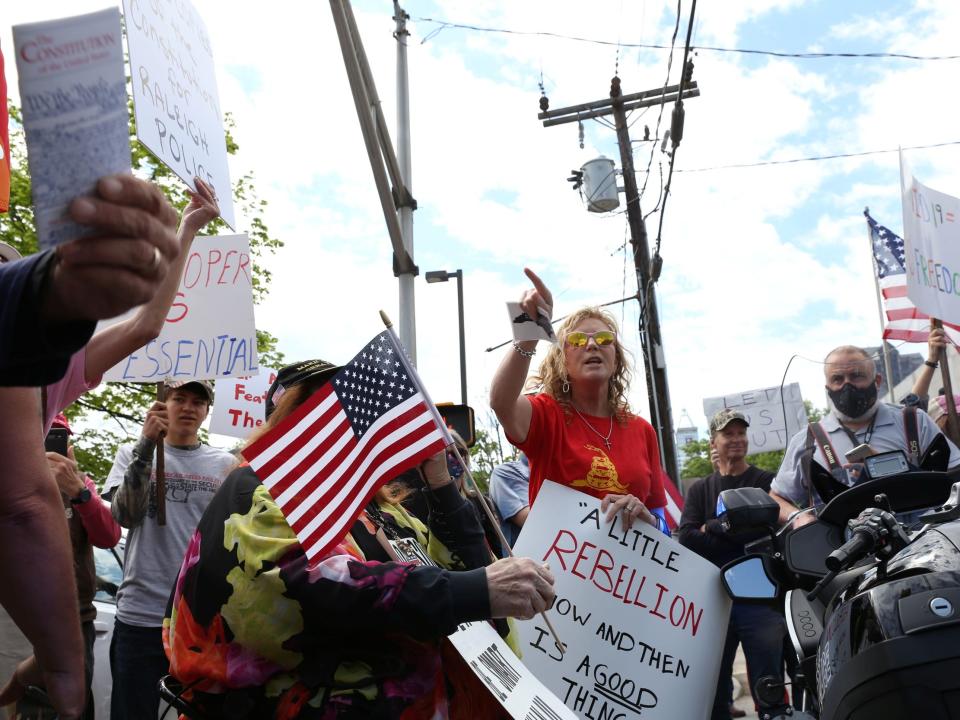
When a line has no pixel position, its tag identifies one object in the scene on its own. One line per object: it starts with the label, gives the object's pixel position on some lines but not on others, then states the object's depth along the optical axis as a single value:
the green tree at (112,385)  15.34
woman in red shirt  3.34
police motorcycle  1.64
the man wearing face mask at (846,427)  4.52
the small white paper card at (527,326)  3.07
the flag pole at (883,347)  7.74
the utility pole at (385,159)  6.61
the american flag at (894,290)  7.53
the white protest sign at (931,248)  5.62
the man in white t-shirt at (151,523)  4.00
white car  5.12
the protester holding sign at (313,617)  1.95
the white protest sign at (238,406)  6.97
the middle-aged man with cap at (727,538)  5.34
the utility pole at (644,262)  14.38
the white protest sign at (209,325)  4.65
